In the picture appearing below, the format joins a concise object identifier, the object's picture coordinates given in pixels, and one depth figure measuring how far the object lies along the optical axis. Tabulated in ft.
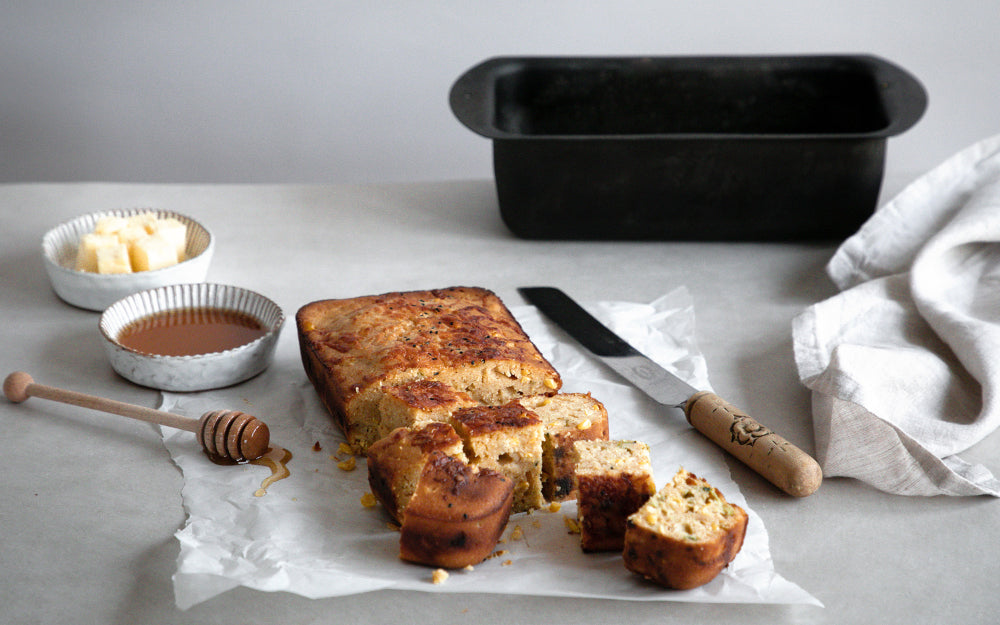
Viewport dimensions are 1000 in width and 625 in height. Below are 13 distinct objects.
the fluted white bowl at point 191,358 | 2.98
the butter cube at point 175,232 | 3.31
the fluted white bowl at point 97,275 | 3.25
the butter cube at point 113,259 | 3.25
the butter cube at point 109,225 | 3.31
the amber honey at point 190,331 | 3.05
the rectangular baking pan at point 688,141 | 3.43
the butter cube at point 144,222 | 3.34
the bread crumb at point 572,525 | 2.67
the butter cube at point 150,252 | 3.26
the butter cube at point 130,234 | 3.28
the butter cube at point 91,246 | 3.27
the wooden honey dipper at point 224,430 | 2.79
